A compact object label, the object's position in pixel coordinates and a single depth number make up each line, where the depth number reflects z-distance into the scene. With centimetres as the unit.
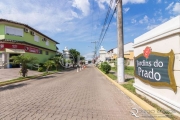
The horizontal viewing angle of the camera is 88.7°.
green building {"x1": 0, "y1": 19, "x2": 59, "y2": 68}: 1345
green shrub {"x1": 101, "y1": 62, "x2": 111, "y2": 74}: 1253
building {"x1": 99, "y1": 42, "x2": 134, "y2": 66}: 3059
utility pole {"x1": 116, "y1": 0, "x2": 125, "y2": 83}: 676
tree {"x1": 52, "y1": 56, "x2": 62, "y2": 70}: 1941
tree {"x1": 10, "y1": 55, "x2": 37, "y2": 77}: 895
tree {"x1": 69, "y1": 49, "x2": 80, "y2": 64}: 3962
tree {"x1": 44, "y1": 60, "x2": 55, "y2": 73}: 1419
